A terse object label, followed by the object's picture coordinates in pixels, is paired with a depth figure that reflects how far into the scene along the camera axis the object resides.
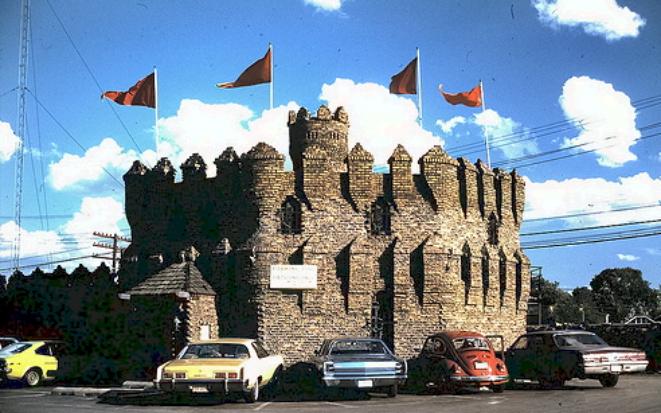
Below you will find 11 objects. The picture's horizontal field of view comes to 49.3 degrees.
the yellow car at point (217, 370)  15.05
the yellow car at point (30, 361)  21.42
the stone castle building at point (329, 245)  24.16
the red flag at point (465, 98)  27.97
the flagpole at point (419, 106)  27.12
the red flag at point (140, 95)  27.86
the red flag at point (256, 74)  26.42
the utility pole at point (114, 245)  55.41
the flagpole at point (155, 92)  27.78
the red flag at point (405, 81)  27.20
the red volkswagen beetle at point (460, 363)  17.62
